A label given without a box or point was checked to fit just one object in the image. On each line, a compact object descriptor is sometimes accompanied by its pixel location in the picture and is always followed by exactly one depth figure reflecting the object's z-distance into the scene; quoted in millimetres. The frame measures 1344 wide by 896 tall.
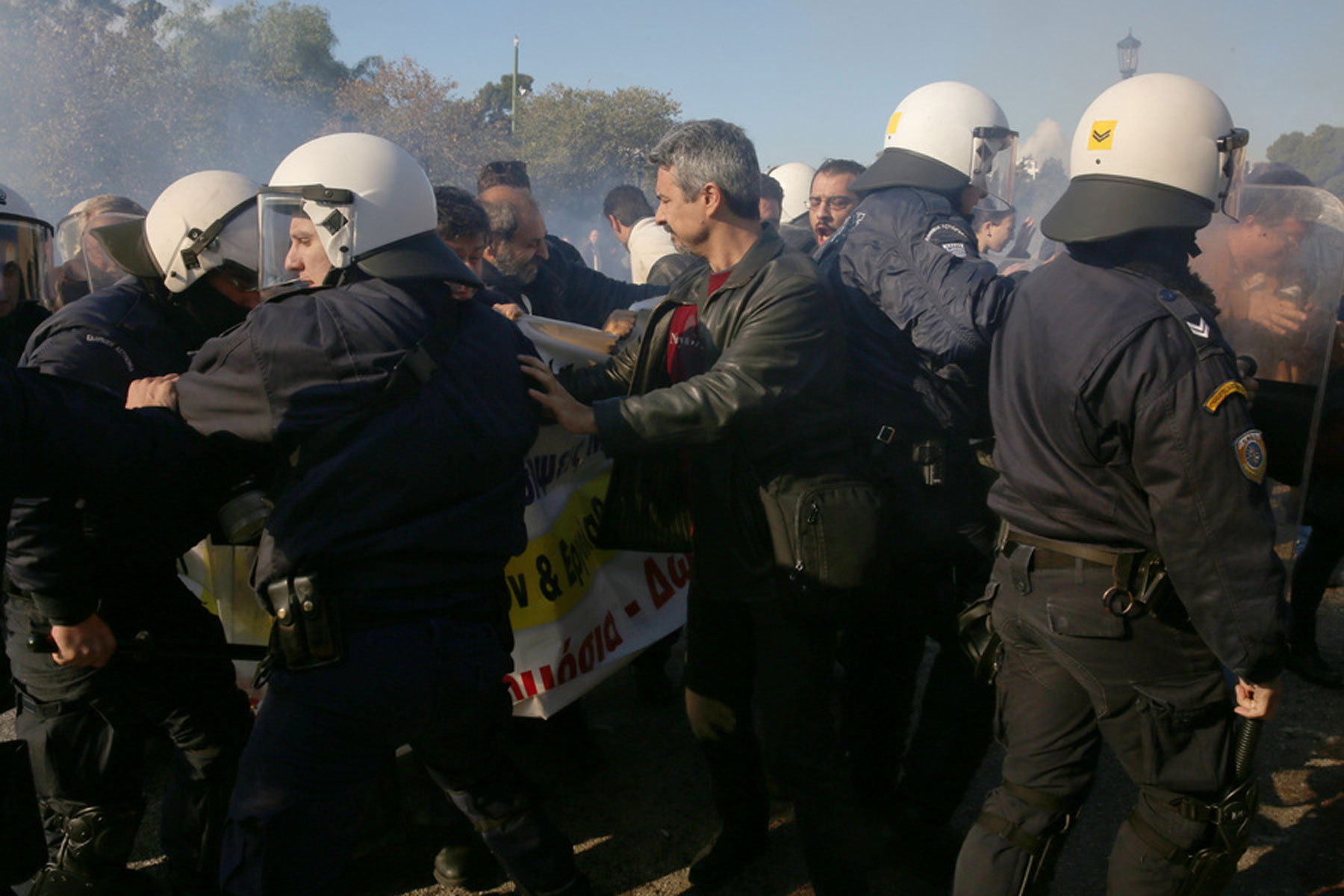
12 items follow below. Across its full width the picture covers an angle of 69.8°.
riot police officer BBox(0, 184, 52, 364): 2879
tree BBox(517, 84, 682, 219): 34000
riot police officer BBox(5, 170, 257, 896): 2387
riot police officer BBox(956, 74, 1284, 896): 1959
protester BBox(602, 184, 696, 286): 4930
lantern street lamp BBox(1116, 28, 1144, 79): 20484
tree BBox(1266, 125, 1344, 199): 21311
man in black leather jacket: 2484
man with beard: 4352
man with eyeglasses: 5746
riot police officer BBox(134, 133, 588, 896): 1979
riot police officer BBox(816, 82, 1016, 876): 2896
